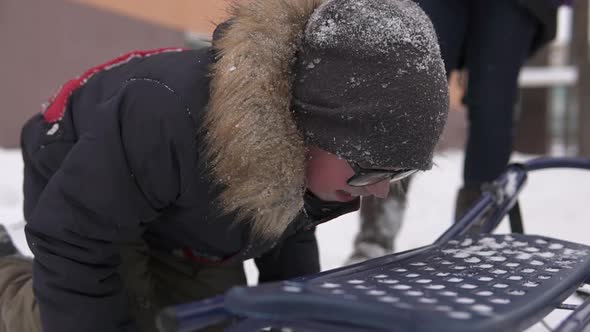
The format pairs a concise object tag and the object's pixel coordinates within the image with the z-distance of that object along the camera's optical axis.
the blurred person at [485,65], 3.52
